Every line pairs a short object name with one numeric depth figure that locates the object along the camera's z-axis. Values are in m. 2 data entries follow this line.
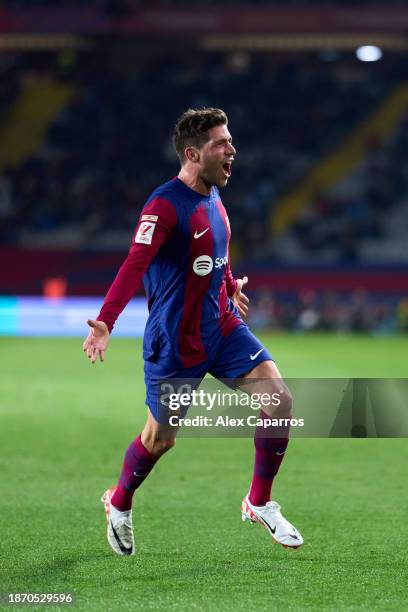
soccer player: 10.94
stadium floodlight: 63.75
